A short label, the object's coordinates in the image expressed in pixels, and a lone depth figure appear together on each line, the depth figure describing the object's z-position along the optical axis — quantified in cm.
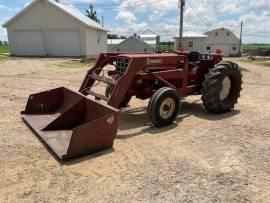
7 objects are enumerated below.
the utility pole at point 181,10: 1828
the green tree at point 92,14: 4747
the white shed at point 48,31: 1810
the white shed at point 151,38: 3481
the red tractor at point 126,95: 332
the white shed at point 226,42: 3850
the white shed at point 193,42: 3334
